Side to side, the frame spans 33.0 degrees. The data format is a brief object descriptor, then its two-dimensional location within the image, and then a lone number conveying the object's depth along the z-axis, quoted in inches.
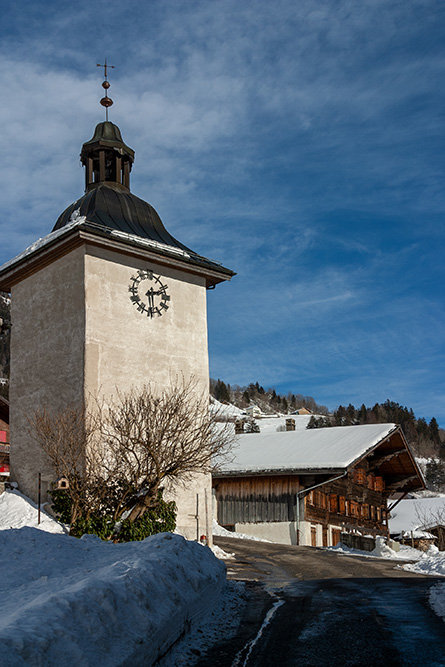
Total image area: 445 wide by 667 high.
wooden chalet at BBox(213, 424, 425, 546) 1285.7
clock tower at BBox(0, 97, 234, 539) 879.1
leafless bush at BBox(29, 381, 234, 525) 756.0
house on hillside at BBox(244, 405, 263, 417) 6401.6
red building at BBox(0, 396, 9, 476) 1443.2
